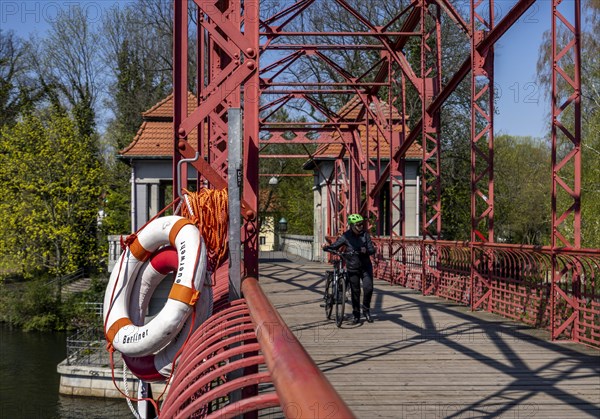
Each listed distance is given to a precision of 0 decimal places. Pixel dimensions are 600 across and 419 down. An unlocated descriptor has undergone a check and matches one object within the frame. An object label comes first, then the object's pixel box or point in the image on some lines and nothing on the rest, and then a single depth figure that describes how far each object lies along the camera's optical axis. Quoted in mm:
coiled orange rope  6895
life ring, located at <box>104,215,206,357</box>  5656
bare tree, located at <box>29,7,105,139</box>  49250
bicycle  12220
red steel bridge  3081
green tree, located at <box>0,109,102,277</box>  42875
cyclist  12234
